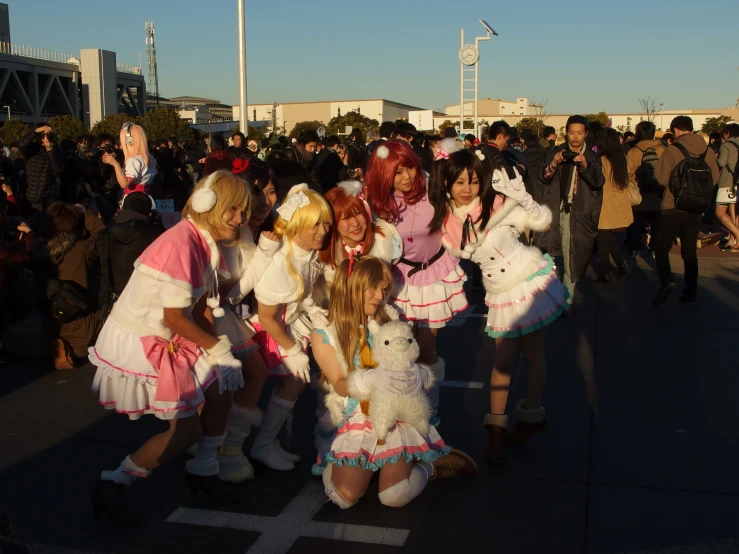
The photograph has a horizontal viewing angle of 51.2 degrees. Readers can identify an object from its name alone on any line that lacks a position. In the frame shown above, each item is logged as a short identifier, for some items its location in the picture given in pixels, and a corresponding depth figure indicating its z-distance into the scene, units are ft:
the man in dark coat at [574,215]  22.44
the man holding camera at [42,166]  30.14
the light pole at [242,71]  44.88
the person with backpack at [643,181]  37.86
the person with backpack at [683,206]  26.14
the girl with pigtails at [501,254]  13.82
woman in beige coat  26.35
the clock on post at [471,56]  90.27
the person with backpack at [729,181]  36.83
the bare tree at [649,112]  104.58
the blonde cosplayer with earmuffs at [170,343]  11.25
